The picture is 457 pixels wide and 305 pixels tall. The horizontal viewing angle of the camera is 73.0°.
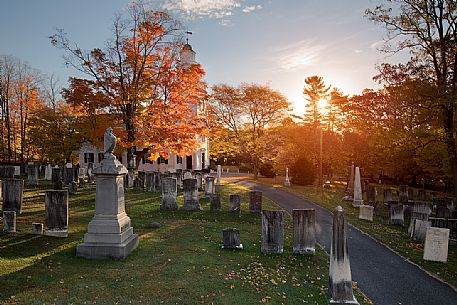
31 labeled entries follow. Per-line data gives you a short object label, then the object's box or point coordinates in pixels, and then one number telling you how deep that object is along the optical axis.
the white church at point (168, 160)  40.22
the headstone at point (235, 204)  14.01
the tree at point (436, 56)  13.05
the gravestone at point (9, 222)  8.27
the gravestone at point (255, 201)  13.98
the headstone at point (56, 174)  16.81
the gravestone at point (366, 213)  14.47
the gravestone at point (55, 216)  8.43
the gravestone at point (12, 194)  11.06
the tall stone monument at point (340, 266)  5.79
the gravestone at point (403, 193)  19.64
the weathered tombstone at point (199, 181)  20.95
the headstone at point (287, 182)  29.02
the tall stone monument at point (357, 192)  18.88
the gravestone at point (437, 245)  8.97
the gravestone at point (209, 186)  17.45
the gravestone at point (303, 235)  8.74
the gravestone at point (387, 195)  19.02
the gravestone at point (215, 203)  14.07
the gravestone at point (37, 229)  8.38
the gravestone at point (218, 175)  25.57
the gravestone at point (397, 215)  13.84
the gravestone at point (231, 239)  8.60
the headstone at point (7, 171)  20.41
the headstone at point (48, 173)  22.84
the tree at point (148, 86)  17.19
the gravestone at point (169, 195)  13.87
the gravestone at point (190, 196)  13.96
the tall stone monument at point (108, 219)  7.13
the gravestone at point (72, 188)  16.17
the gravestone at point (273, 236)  8.58
